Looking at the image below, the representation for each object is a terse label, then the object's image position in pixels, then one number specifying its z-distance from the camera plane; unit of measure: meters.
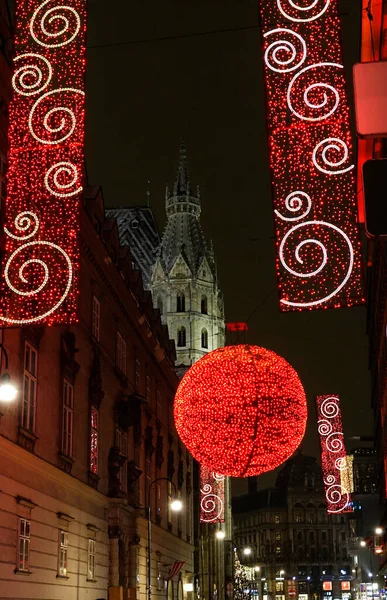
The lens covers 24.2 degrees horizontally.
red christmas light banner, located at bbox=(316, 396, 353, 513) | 47.81
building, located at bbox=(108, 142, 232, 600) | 123.38
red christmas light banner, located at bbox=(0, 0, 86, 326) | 16.16
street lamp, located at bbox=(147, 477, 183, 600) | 32.00
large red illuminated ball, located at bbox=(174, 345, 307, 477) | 22.72
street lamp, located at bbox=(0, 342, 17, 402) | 15.16
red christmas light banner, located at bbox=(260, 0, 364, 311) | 14.81
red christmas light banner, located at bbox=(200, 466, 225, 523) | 53.81
